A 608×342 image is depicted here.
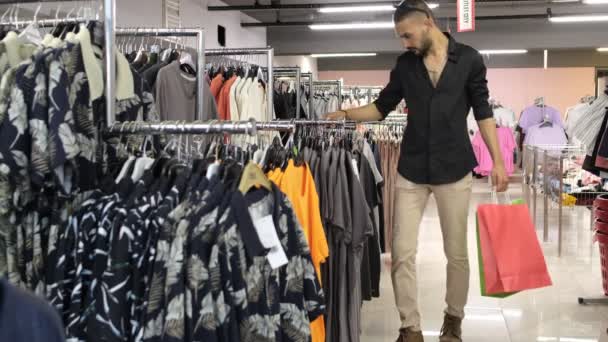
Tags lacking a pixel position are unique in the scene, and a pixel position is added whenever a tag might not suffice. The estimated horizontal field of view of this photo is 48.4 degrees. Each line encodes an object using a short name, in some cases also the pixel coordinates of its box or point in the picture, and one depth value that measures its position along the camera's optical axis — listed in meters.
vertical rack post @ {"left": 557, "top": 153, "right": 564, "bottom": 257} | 6.54
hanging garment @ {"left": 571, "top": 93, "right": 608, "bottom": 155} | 4.95
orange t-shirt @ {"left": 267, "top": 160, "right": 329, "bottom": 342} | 2.61
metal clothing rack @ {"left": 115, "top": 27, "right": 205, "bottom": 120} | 3.18
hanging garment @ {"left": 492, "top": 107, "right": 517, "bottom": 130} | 13.70
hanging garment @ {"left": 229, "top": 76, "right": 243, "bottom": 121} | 4.56
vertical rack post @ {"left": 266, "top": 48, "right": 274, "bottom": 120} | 3.64
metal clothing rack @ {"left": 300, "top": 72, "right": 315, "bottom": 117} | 5.13
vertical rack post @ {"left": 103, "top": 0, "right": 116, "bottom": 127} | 2.07
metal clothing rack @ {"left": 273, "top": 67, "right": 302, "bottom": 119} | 4.98
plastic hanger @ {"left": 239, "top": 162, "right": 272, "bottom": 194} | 1.95
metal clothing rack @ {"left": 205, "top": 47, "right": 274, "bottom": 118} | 3.67
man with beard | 3.62
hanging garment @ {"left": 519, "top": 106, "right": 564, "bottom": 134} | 12.60
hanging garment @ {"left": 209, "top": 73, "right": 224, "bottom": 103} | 4.64
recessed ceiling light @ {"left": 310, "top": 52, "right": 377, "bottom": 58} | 18.97
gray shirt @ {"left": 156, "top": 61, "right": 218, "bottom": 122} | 3.61
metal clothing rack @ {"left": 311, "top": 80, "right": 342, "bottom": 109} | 5.27
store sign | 8.31
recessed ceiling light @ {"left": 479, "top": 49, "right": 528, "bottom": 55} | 15.74
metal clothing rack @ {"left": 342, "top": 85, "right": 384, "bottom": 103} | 7.00
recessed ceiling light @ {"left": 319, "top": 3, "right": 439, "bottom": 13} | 11.85
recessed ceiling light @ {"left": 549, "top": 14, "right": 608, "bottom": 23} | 13.16
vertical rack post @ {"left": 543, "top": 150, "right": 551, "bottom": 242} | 7.12
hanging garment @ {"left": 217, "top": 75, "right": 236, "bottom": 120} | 4.59
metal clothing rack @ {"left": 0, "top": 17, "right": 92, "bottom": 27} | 2.24
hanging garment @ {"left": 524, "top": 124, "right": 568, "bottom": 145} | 11.52
